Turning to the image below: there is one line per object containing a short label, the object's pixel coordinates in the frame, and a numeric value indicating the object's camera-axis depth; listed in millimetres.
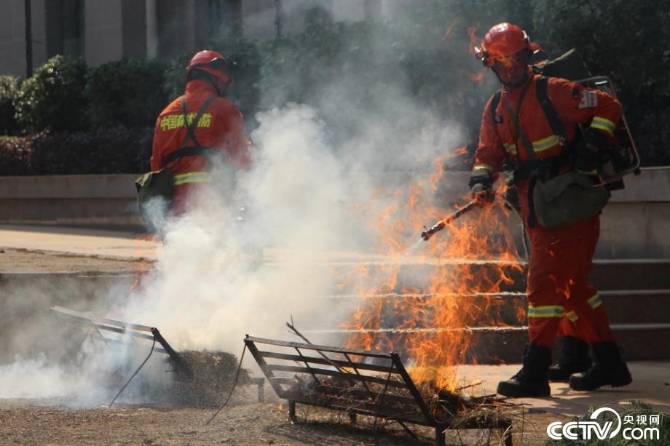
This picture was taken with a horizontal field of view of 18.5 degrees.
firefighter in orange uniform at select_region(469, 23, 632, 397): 11382
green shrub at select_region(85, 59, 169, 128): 29208
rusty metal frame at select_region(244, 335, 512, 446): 8581
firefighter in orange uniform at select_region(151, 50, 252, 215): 13705
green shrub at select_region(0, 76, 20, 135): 35740
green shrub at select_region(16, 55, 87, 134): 31700
